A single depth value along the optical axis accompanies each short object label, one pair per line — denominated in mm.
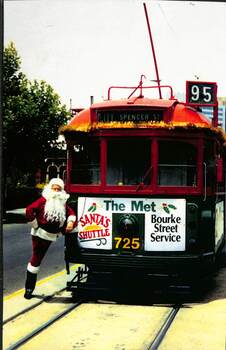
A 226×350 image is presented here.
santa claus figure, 7801
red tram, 7715
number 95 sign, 7973
